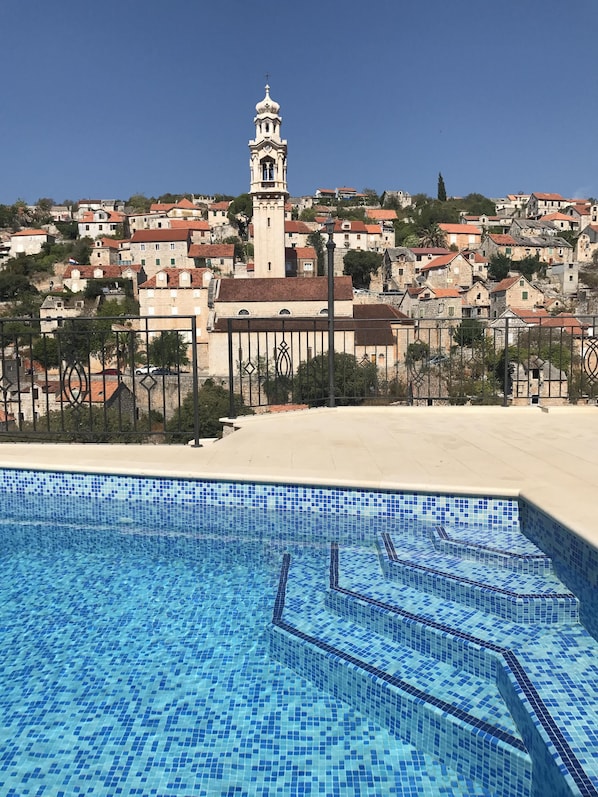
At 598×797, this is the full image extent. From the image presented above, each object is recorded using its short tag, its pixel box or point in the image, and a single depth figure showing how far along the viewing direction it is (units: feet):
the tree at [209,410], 71.36
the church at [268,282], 129.34
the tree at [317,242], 206.75
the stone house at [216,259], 201.57
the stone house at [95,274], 194.59
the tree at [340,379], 23.88
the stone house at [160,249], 201.57
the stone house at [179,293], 160.45
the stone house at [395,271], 207.51
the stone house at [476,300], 181.27
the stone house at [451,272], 192.75
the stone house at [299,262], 189.16
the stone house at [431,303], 170.19
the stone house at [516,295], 178.50
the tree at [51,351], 124.85
